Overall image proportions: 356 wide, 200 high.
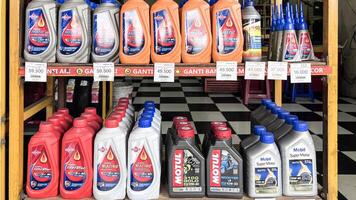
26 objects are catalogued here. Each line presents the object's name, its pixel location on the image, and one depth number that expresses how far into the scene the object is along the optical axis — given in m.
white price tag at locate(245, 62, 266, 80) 1.43
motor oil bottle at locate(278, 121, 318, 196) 1.51
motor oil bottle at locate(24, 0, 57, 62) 1.45
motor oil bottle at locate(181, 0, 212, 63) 1.47
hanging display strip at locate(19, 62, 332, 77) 1.41
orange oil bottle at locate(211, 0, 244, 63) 1.48
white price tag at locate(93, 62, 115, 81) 1.41
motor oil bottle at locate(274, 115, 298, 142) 1.60
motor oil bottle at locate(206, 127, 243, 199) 1.51
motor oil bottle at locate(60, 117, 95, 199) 1.49
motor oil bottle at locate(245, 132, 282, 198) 1.50
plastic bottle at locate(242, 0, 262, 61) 1.52
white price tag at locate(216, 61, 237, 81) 1.43
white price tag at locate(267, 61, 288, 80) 1.43
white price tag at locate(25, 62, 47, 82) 1.40
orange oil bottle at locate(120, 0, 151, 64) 1.45
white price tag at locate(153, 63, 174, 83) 1.41
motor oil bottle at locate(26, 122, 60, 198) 1.49
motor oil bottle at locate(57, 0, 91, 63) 1.46
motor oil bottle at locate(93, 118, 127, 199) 1.47
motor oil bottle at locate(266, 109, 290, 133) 1.72
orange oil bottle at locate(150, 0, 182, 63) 1.46
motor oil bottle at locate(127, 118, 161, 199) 1.48
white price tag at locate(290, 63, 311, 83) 1.44
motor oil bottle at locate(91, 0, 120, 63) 1.47
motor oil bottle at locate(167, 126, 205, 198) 1.51
